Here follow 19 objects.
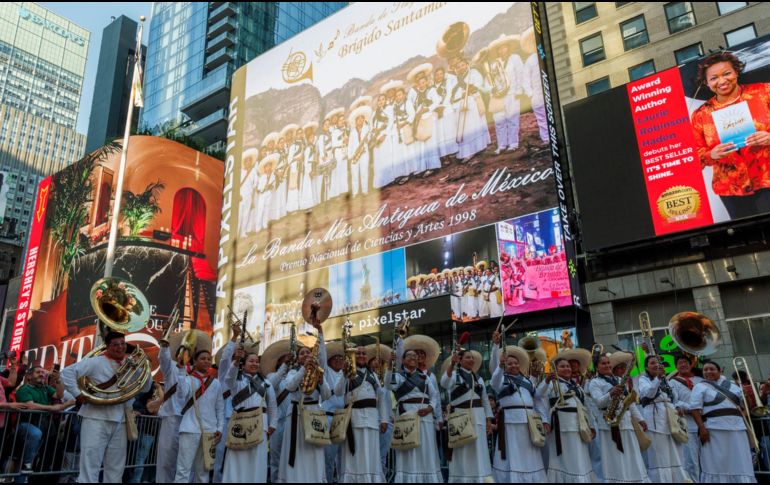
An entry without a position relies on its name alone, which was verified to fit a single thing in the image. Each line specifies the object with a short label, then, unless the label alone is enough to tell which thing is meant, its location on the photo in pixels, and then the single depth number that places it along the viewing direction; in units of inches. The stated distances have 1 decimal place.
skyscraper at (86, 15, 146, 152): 3846.0
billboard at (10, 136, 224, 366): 1496.1
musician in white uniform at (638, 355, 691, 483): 382.6
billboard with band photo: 948.0
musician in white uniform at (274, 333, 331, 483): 337.1
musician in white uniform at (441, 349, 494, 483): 348.2
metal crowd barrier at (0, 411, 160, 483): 328.2
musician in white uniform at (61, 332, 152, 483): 291.4
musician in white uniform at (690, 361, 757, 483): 373.7
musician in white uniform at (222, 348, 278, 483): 322.0
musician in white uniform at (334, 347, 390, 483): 344.5
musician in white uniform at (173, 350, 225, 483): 318.0
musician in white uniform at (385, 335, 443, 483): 349.7
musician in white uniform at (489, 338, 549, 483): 357.7
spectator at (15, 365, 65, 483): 327.3
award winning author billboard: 783.9
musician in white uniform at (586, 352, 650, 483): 364.8
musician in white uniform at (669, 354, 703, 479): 407.0
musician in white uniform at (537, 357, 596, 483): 361.1
